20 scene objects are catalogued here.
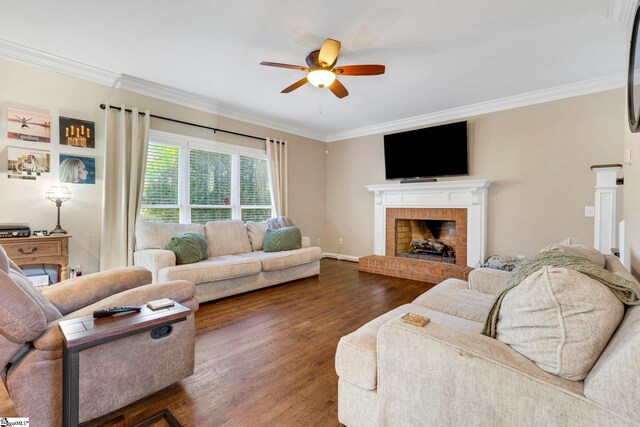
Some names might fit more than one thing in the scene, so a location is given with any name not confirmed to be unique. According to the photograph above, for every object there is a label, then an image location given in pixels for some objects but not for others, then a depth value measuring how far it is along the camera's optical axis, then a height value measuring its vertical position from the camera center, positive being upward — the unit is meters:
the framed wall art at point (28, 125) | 2.94 +0.89
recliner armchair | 1.21 -0.67
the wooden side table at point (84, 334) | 1.13 -0.50
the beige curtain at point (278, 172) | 5.17 +0.70
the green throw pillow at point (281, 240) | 4.27 -0.42
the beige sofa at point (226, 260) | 3.13 -0.60
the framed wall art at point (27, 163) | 2.96 +0.50
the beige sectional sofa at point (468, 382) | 0.78 -0.56
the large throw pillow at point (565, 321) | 0.88 -0.34
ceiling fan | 2.55 +1.36
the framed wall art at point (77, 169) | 3.23 +0.47
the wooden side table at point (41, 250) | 2.66 -0.37
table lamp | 3.03 +0.16
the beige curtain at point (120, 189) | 3.47 +0.27
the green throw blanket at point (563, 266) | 0.98 -0.24
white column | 2.86 +0.06
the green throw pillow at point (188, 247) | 3.29 -0.42
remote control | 1.32 -0.47
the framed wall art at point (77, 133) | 3.23 +0.89
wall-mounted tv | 4.55 +0.99
